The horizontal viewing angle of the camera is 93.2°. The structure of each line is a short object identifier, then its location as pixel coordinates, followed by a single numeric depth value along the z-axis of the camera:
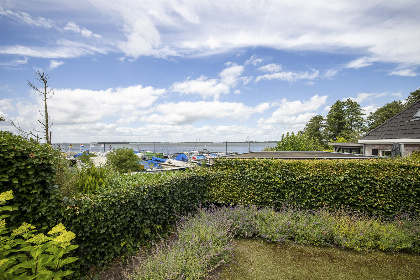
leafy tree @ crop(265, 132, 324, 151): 20.88
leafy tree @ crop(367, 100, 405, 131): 41.50
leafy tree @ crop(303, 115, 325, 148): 48.78
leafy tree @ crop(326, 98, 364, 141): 44.31
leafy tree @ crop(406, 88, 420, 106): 36.01
